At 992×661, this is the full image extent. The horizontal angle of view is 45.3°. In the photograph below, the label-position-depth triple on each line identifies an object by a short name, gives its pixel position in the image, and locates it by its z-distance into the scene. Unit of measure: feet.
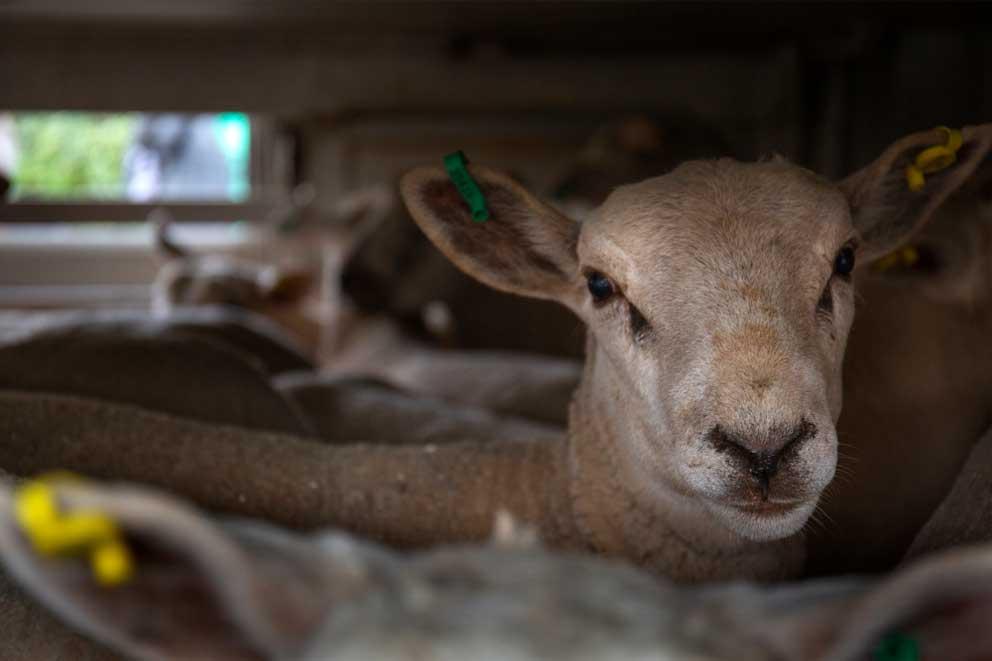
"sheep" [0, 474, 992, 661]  3.66
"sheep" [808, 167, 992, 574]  9.14
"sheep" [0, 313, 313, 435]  9.49
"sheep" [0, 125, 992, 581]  6.37
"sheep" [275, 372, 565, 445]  10.89
